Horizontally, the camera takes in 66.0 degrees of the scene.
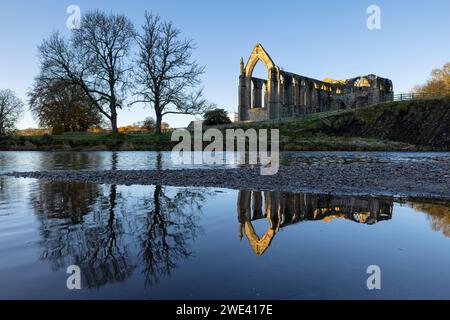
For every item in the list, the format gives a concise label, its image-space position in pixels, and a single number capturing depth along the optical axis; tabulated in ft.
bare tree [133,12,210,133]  137.59
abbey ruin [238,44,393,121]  210.38
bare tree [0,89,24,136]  236.22
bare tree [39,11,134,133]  129.59
